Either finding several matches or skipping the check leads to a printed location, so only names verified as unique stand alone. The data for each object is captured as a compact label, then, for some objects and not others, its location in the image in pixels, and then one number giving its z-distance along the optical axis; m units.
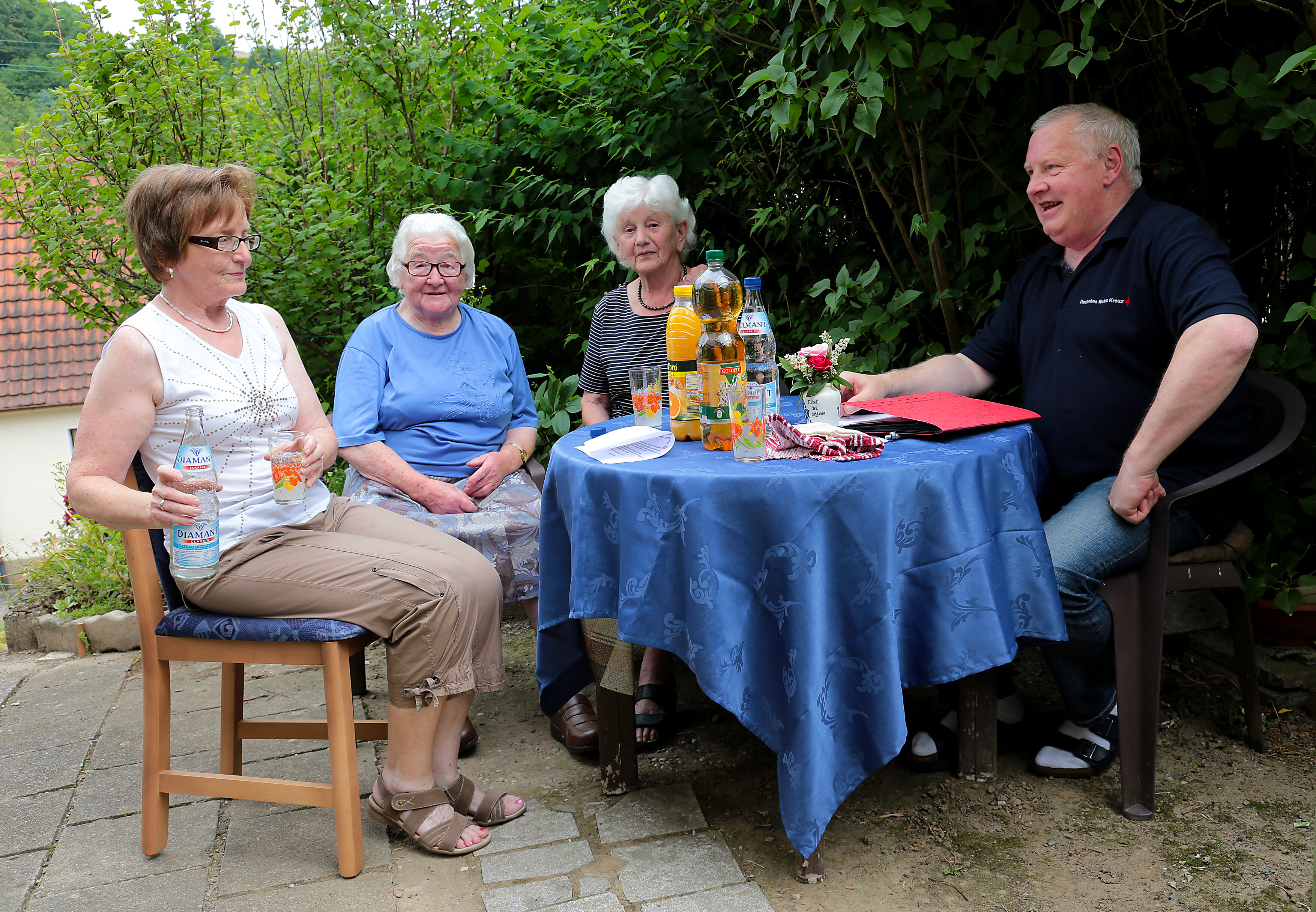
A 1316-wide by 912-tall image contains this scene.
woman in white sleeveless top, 2.04
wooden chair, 2.06
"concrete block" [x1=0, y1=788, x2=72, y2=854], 2.36
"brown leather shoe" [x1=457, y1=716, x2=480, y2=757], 2.71
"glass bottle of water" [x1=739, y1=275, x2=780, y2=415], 2.09
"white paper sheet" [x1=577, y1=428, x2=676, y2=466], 2.12
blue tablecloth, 1.84
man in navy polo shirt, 2.07
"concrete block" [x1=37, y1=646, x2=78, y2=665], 3.95
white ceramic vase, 2.29
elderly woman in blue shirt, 2.88
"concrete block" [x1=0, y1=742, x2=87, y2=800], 2.68
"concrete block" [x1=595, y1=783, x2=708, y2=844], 2.20
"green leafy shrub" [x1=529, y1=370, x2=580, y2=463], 3.77
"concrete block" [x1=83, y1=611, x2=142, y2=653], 3.96
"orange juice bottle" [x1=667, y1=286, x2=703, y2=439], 2.27
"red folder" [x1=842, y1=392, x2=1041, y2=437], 2.15
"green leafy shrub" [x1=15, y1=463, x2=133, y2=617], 4.18
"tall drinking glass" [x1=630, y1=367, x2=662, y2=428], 2.60
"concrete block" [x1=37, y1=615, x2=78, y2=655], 4.00
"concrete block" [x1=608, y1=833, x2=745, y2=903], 1.96
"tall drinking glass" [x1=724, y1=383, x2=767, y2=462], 1.95
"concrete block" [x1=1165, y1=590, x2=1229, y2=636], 2.81
